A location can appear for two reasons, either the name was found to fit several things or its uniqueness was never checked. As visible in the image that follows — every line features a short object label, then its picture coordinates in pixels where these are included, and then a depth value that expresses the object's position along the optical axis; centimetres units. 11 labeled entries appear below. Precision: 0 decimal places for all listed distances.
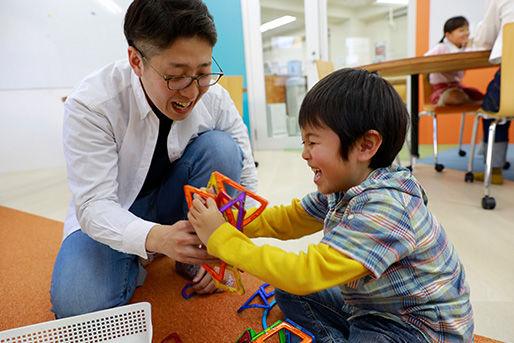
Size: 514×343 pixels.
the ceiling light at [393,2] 380
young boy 54
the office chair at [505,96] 145
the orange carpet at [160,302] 85
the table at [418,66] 162
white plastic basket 68
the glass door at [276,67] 391
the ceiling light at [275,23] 396
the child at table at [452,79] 236
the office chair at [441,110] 223
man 71
